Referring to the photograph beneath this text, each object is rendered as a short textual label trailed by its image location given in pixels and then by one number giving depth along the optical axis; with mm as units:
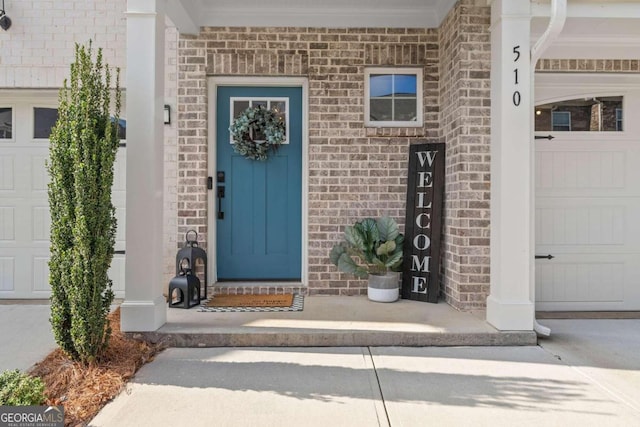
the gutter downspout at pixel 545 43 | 3410
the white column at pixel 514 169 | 3641
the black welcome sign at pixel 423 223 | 4555
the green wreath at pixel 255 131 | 4730
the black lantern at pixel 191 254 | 4328
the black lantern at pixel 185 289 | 4215
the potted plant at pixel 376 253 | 4496
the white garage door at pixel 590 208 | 4586
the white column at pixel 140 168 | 3572
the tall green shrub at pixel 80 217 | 2891
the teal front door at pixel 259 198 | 4895
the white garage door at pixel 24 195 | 4910
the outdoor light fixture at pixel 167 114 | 4738
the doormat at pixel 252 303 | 4227
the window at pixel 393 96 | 4852
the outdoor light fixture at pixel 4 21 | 4652
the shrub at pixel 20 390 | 2283
